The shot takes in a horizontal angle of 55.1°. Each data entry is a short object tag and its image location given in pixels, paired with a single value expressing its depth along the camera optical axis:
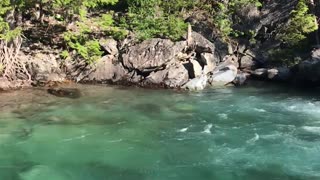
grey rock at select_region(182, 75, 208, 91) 14.87
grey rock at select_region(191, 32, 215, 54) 16.36
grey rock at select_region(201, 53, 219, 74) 15.98
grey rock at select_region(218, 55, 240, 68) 17.11
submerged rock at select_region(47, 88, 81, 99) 13.58
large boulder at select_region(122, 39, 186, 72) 15.55
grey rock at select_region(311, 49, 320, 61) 15.46
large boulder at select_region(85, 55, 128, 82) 15.65
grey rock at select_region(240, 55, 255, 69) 17.63
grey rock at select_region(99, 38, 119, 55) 16.33
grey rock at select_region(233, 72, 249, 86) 15.83
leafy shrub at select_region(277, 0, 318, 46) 17.43
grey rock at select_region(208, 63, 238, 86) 15.69
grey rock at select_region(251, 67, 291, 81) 16.23
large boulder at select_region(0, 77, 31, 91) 14.12
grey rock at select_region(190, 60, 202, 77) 15.49
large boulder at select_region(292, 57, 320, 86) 15.20
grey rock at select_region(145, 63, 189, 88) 15.05
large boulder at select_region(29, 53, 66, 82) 15.06
